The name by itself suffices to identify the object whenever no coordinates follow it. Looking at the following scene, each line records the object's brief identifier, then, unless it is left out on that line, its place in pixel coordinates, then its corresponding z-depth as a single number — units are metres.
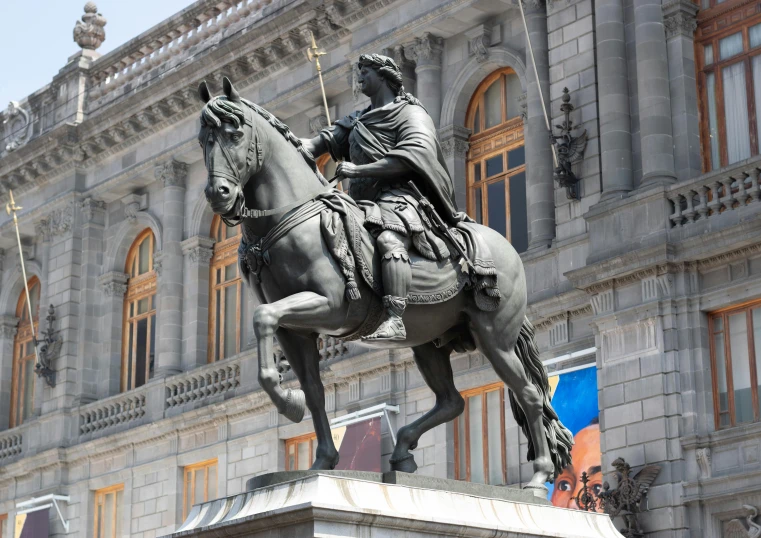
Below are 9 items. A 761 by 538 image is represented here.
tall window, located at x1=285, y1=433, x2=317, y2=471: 30.78
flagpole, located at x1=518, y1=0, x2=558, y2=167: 26.31
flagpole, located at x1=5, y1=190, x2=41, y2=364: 37.06
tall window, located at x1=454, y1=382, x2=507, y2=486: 26.91
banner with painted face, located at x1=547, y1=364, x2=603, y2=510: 24.50
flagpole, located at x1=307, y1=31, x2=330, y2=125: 28.31
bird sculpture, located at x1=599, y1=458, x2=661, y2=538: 22.98
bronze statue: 10.95
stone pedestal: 10.03
